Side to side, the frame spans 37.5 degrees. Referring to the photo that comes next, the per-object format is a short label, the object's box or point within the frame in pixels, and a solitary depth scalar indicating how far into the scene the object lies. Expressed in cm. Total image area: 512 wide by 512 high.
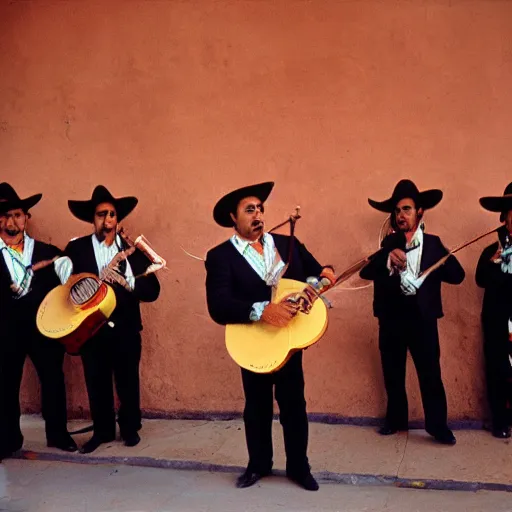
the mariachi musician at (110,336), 584
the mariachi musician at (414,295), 559
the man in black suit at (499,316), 562
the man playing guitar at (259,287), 482
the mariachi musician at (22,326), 579
